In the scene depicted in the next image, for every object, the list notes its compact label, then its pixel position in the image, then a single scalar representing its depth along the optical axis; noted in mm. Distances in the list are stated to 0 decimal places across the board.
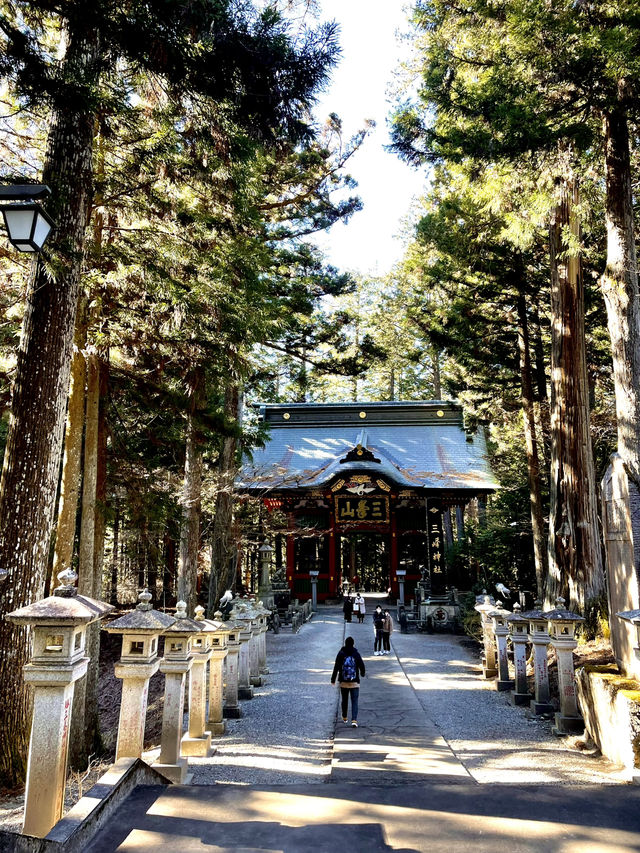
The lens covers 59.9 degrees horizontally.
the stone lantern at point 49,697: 3408
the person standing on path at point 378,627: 12070
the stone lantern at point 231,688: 7664
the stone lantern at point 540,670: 7496
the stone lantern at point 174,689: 4727
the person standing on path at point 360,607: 16406
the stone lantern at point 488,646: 10031
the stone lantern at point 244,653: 8695
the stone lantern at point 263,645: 10516
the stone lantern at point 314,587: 18828
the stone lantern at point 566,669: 6578
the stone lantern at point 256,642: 9609
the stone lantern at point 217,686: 6824
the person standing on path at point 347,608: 16188
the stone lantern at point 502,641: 9094
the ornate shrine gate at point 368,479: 18719
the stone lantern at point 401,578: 18281
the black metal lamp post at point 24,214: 4066
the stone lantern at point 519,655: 8141
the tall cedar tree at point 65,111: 4895
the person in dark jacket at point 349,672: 7055
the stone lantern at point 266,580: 16219
